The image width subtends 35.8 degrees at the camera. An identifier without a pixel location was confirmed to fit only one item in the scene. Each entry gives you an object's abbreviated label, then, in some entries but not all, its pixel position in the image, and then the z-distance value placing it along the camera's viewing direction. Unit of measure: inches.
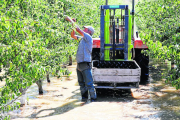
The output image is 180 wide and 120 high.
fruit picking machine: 361.3
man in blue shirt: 301.0
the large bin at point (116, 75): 325.1
